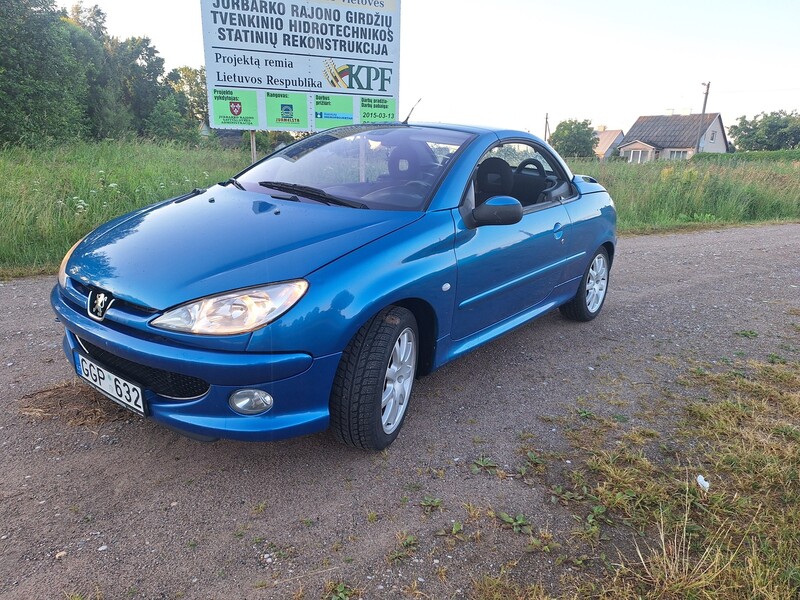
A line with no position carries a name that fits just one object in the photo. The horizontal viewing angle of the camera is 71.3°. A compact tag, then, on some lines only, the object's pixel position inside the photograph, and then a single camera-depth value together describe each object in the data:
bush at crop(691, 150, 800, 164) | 37.12
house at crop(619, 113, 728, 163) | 52.75
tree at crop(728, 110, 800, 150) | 53.50
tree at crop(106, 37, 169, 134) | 43.34
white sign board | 6.95
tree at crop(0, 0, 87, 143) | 19.19
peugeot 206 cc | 2.15
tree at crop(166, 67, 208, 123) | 53.76
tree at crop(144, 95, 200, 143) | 37.75
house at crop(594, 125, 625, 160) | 67.38
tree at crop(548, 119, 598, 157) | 52.16
